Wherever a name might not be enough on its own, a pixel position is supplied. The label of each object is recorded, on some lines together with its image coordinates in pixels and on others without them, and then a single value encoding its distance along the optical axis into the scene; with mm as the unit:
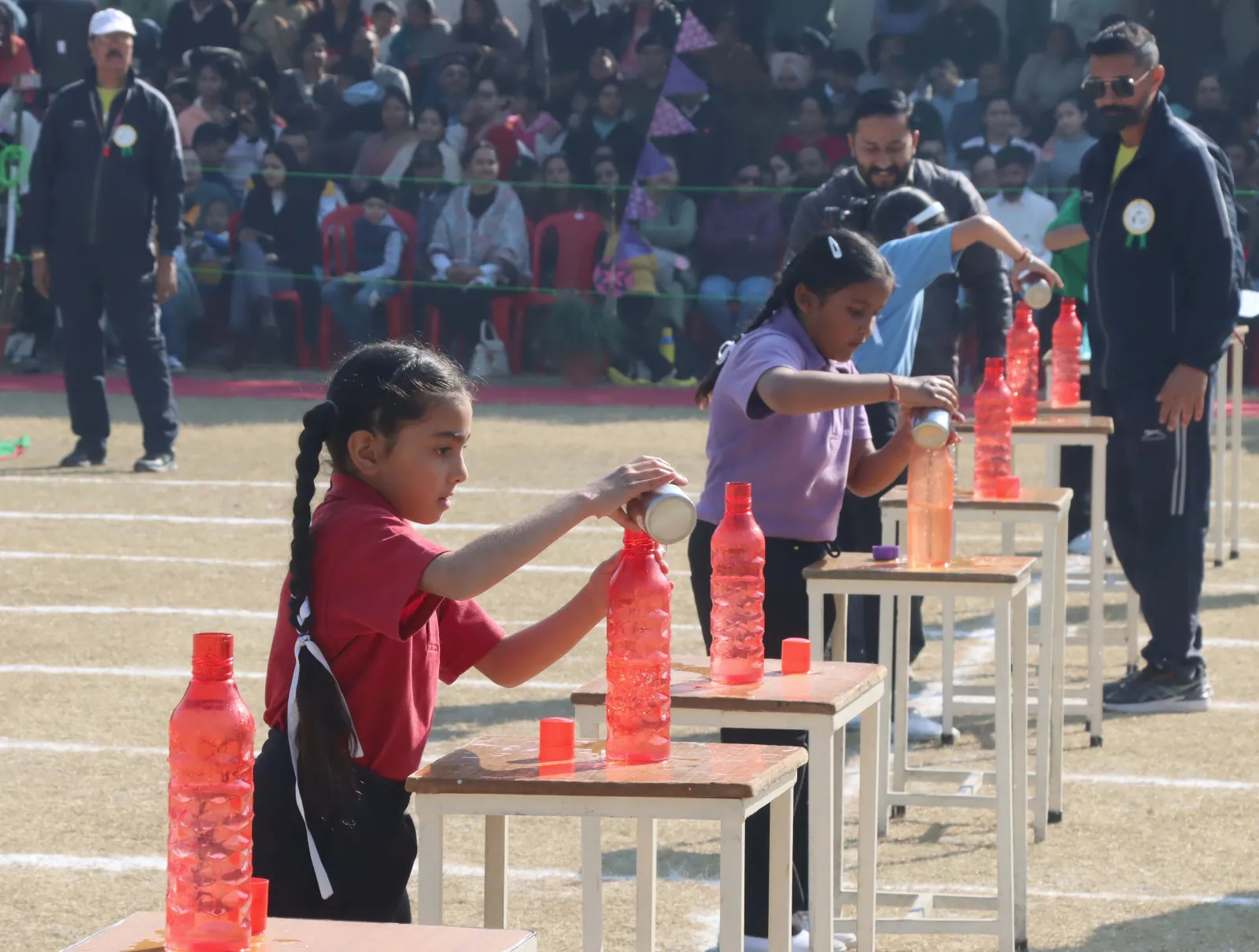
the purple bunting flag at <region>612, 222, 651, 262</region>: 35656
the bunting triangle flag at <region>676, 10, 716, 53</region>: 37187
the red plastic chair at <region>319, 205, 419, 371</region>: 36500
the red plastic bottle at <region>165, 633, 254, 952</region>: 4996
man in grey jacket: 14711
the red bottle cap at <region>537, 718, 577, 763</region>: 6488
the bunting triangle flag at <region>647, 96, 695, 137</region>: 36344
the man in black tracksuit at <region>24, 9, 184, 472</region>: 24672
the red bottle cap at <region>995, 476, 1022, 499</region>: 12086
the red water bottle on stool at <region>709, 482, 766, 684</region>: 7945
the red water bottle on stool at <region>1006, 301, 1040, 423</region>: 15086
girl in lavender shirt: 9992
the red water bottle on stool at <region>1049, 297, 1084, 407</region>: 16297
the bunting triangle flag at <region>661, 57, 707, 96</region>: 36781
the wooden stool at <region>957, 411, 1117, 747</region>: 13531
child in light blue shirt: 13273
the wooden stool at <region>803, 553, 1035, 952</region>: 9625
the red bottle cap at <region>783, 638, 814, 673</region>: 7965
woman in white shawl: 36062
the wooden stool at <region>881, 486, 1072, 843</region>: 11523
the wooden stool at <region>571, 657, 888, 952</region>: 7398
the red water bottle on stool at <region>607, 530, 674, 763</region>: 6590
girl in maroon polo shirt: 6590
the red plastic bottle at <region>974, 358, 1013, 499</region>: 12133
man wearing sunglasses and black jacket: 14211
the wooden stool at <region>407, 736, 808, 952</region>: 6207
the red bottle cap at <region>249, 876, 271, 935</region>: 5125
